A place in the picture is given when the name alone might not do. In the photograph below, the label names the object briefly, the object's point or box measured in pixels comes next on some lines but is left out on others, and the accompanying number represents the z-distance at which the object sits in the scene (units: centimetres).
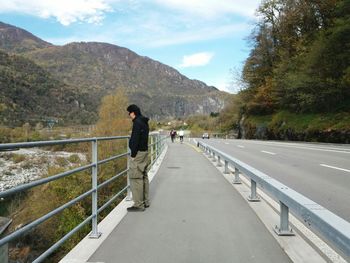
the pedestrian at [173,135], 5028
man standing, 739
